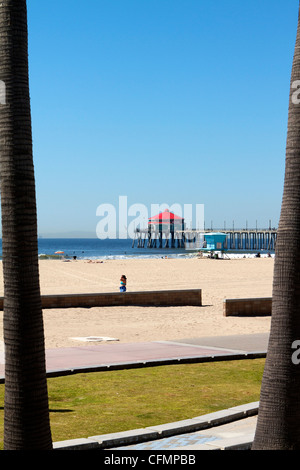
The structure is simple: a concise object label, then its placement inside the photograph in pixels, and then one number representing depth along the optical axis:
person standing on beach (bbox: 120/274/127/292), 26.96
